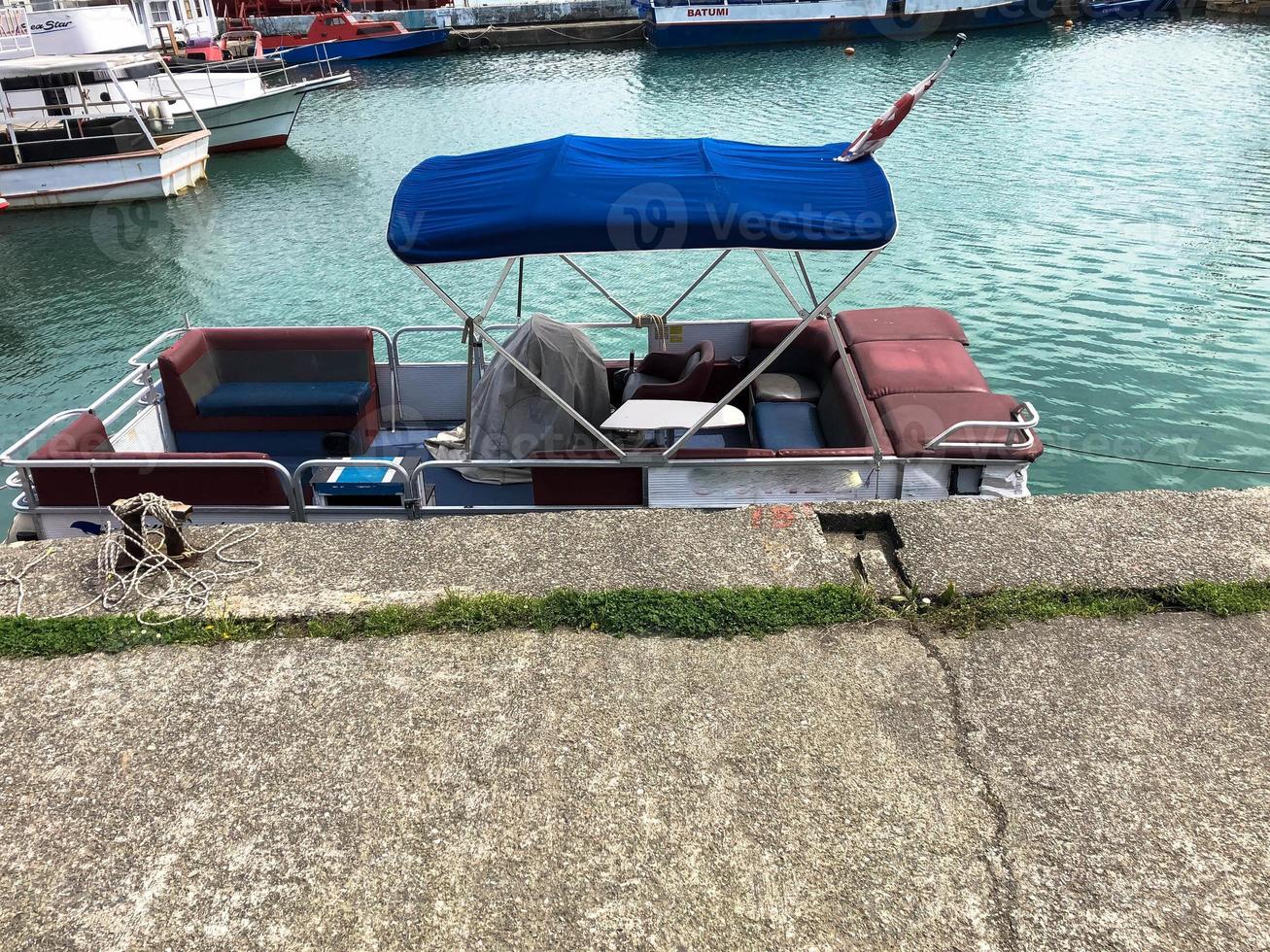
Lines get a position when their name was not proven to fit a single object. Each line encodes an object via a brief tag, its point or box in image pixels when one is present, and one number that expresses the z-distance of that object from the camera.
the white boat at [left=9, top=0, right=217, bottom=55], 27.19
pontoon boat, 6.11
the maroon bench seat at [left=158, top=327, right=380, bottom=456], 8.21
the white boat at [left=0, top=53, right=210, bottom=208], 23.03
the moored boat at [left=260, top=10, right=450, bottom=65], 44.41
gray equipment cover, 7.02
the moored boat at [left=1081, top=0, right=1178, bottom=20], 41.47
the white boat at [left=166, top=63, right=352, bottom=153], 29.02
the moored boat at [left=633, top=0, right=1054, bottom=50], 42.09
